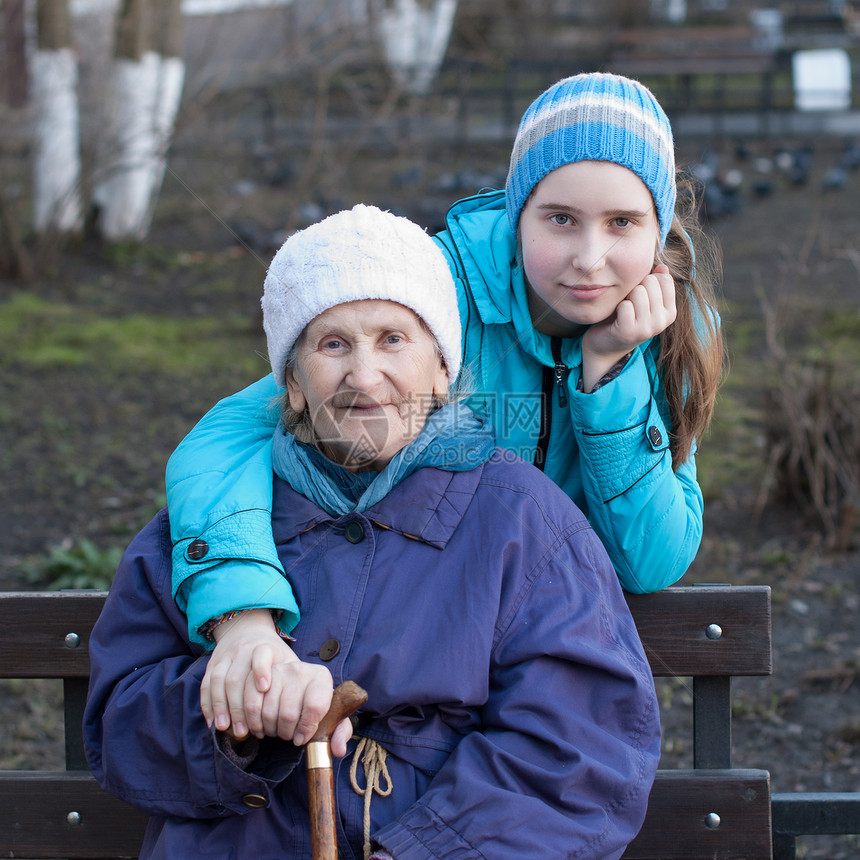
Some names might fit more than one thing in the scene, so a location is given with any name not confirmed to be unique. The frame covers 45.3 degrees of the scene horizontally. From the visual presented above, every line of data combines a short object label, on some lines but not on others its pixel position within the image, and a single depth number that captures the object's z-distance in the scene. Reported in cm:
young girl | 196
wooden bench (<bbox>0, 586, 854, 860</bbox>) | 232
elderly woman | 178
